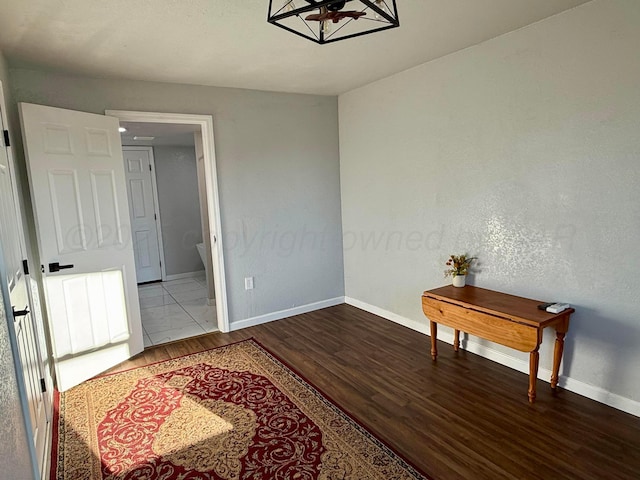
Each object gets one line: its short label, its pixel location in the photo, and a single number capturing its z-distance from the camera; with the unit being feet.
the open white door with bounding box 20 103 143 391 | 9.36
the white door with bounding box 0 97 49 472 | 6.07
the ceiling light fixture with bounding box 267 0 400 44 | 4.91
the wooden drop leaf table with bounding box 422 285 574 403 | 7.97
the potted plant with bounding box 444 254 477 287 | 10.43
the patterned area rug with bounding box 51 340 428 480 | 6.74
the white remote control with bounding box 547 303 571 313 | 8.14
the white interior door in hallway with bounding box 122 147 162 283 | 19.80
